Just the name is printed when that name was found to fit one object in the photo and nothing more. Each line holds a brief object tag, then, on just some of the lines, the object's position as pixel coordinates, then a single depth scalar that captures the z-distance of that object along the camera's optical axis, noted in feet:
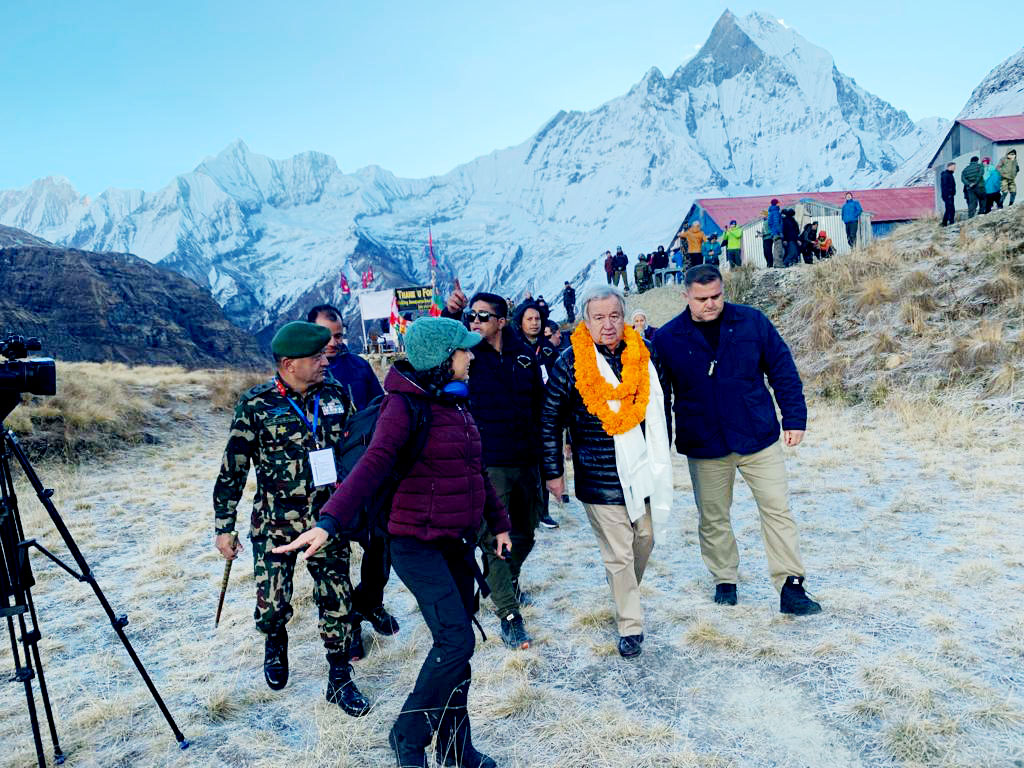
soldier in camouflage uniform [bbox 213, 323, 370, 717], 10.27
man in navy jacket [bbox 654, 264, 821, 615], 12.45
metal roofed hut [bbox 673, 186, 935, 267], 89.66
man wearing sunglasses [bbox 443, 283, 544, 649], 13.35
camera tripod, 8.24
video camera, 8.23
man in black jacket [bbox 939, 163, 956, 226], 49.57
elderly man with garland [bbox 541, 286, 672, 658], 11.32
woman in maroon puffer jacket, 8.00
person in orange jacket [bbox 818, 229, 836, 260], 66.30
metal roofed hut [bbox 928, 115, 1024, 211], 84.69
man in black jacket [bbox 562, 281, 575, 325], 97.41
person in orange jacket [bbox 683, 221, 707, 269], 75.66
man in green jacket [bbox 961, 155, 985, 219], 47.75
